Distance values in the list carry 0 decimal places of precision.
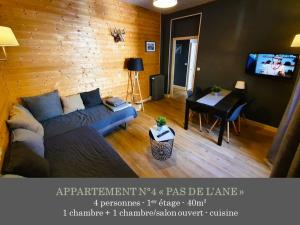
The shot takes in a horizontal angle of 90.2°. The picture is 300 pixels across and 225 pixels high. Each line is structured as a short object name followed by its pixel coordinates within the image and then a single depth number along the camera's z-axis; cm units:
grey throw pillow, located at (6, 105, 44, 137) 172
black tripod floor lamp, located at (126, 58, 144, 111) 362
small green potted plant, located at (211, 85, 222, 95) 312
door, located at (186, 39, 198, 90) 535
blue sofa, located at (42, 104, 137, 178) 146
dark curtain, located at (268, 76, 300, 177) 91
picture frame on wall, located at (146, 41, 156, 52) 426
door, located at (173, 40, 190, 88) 556
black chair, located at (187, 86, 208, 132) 314
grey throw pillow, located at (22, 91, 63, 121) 234
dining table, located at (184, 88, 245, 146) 243
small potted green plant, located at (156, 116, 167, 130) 218
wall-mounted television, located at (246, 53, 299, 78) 263
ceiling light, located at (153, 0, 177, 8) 204
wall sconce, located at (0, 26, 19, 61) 162
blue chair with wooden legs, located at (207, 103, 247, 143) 246
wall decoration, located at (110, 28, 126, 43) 337
